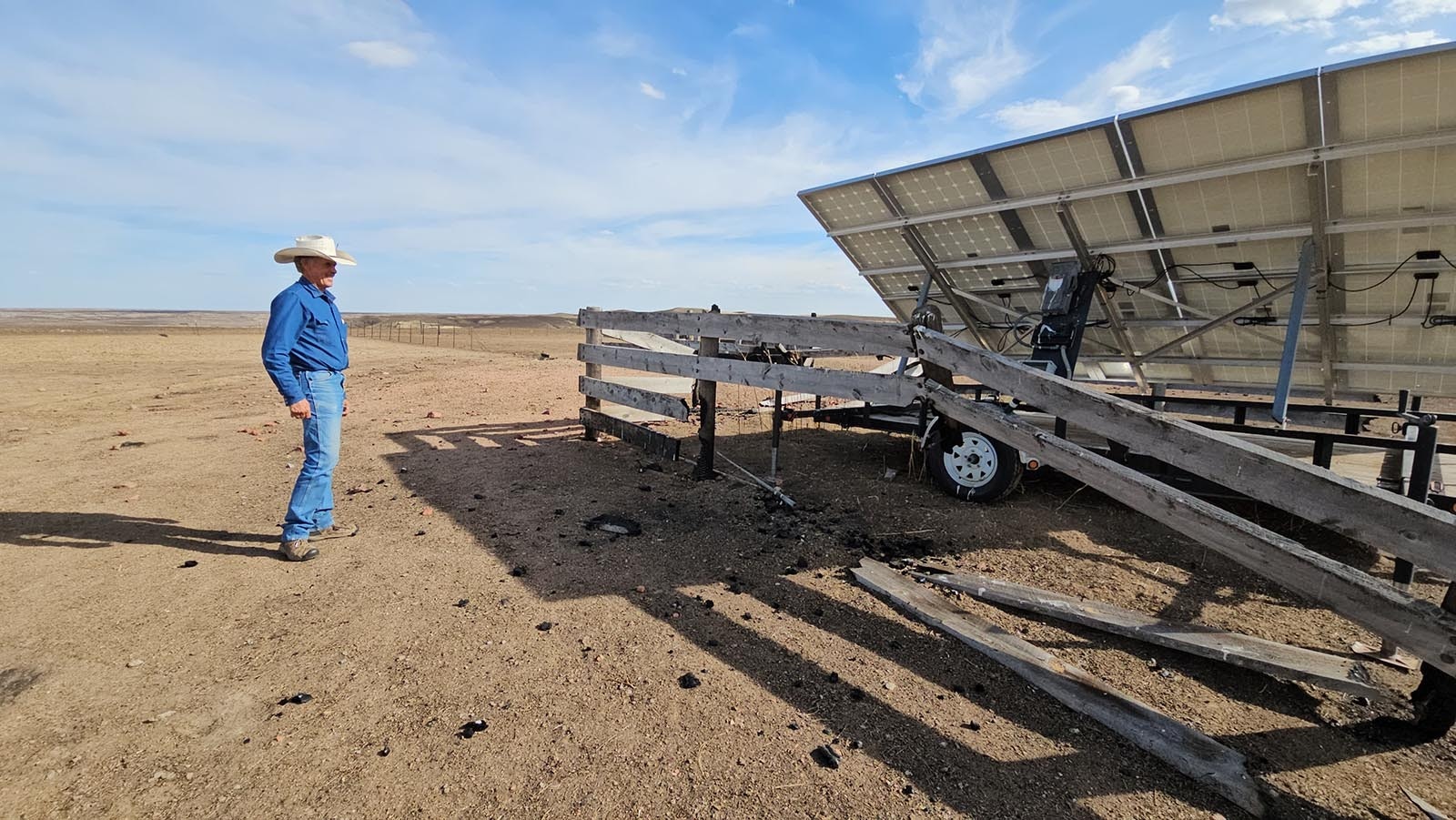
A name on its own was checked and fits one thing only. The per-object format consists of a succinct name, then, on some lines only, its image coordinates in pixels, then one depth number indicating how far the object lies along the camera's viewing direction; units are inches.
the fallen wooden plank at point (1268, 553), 87.2
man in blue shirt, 176.9
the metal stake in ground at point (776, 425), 264.2
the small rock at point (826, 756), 106.0
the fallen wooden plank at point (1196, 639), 128.3
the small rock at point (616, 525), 210.7
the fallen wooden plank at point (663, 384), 436.3
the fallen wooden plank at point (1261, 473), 83.5
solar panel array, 190.2
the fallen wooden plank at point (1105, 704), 102.9
